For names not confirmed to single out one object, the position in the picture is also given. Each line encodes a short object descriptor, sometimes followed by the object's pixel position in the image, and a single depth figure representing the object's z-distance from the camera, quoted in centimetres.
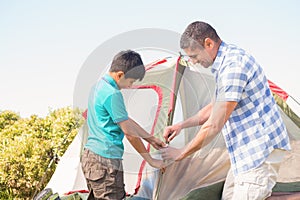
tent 282
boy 220
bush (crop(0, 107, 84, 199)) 408
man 203
